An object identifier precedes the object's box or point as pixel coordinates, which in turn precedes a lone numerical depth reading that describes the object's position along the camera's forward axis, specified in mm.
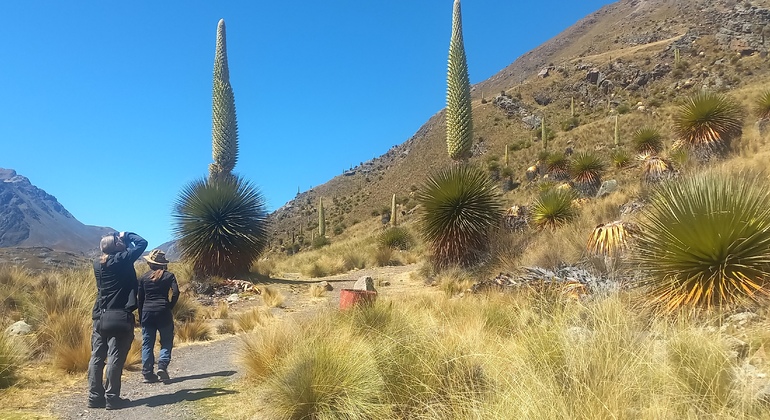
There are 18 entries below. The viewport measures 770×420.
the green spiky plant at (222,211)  15008
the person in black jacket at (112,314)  5277
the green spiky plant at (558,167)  25719
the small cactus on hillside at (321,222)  36041
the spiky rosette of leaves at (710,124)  15953
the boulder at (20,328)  7472
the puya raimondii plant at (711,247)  5230
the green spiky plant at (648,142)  22156
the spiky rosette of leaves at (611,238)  8367
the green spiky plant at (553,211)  13617
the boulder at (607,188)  17169
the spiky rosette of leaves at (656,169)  14992
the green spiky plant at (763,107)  17062
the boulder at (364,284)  11078
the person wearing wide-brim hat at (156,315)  6320
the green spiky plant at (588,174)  19609
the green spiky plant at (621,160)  21231
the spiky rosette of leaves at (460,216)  12992
